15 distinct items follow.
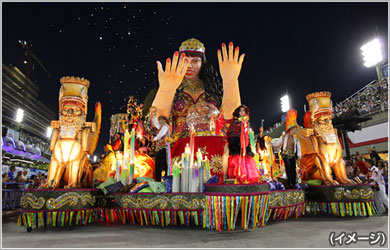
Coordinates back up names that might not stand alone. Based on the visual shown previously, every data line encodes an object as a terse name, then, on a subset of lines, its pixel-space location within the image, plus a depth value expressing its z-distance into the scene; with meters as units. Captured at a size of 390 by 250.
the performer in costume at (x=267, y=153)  5.44
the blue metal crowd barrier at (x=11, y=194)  7.84
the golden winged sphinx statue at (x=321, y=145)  5.29
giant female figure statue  5.76
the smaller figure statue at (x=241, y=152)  3.82
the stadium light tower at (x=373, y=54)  16.70
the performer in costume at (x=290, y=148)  5.14
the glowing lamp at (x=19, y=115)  28.55
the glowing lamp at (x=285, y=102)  26.40
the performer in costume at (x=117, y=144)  6.93
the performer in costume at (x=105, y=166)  6.79
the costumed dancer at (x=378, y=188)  5.57
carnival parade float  3.88
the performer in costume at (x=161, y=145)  5.62
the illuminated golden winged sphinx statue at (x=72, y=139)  4.45
